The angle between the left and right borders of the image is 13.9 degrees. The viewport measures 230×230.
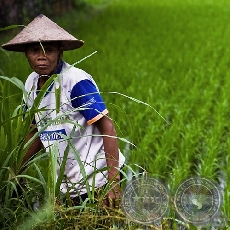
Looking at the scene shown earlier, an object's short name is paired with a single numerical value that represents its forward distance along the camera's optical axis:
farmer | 4.48
